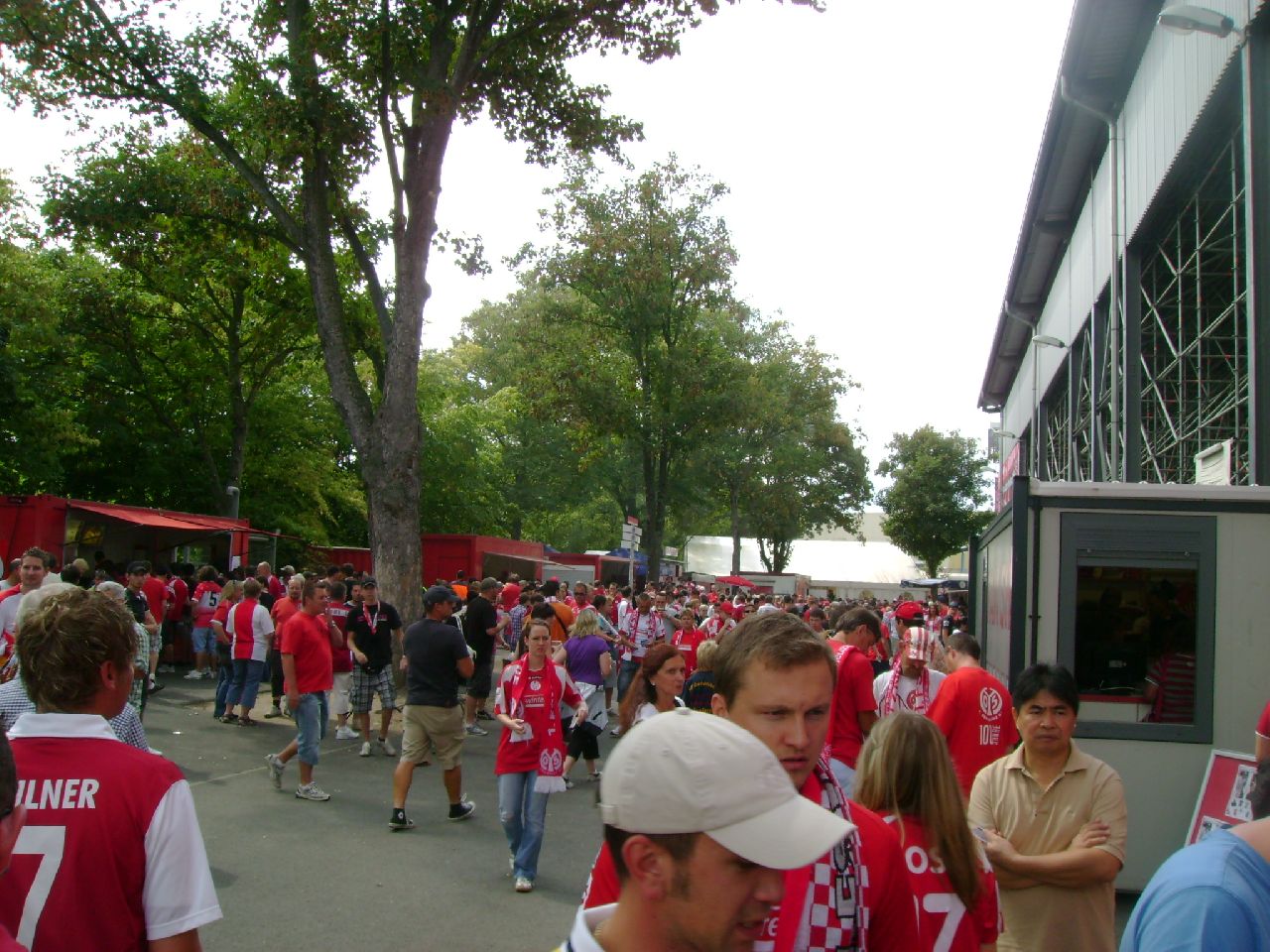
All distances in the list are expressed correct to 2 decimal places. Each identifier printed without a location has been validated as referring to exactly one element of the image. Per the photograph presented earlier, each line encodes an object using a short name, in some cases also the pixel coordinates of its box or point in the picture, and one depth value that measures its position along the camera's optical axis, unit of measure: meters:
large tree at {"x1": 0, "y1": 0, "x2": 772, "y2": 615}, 15.27
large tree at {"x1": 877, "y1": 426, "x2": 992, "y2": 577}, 61.62
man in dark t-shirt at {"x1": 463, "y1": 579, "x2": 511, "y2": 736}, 14.61
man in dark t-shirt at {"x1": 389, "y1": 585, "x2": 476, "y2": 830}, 9.36
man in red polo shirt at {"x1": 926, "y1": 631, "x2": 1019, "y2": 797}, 6.12
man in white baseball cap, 1.61
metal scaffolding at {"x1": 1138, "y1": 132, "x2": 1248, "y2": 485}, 16.06
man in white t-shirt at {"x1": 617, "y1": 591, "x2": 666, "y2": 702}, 16.27
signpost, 24.67
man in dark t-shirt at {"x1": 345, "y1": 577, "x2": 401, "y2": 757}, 12.69
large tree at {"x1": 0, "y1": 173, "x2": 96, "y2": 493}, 25.20
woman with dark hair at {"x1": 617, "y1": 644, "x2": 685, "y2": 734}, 7.16
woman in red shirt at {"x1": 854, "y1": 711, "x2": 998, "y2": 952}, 3.02
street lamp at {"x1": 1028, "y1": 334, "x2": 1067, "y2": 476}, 34.88
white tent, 75.05
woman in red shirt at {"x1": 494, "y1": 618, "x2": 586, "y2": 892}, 7.52
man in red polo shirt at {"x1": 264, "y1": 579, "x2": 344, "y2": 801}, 10.08
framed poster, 6.71
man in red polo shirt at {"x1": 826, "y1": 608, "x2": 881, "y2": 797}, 6.80
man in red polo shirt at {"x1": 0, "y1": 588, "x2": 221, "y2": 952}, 2.59
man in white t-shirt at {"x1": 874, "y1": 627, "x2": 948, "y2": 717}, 7.70
